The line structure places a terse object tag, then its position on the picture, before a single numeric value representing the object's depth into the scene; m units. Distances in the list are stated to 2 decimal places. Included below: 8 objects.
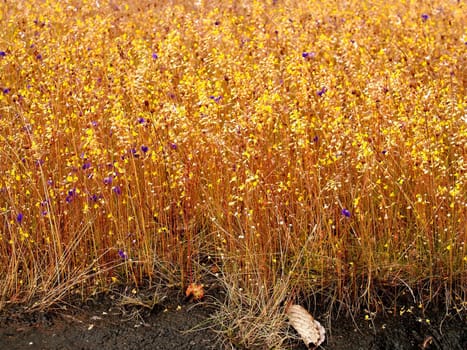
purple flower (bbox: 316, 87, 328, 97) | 3.51
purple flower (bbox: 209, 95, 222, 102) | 3.73
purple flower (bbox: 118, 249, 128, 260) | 3.07
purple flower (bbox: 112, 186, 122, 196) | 3.14
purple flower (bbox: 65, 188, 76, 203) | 3.19
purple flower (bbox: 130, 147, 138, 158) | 3.17
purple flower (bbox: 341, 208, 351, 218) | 2.85
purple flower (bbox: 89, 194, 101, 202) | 3.23
